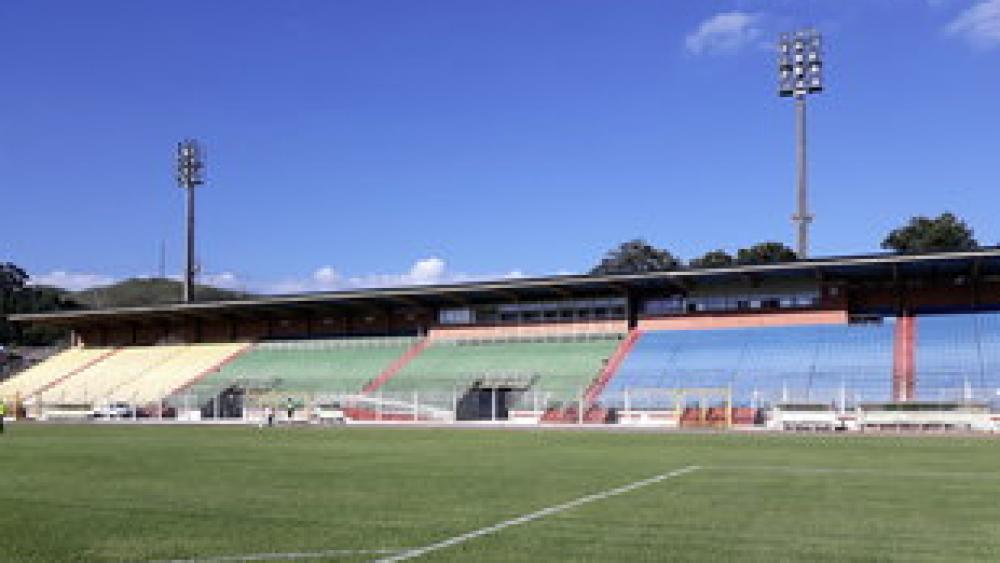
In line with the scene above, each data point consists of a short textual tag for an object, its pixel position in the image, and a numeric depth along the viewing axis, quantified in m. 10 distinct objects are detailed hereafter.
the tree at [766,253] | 103.75
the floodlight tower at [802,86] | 68.50
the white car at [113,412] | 64.62
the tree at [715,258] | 108.94
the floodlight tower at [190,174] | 94.50
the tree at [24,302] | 137.75
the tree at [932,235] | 96.00
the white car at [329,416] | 56.94
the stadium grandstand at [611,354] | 49.78
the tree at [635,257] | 130.88
